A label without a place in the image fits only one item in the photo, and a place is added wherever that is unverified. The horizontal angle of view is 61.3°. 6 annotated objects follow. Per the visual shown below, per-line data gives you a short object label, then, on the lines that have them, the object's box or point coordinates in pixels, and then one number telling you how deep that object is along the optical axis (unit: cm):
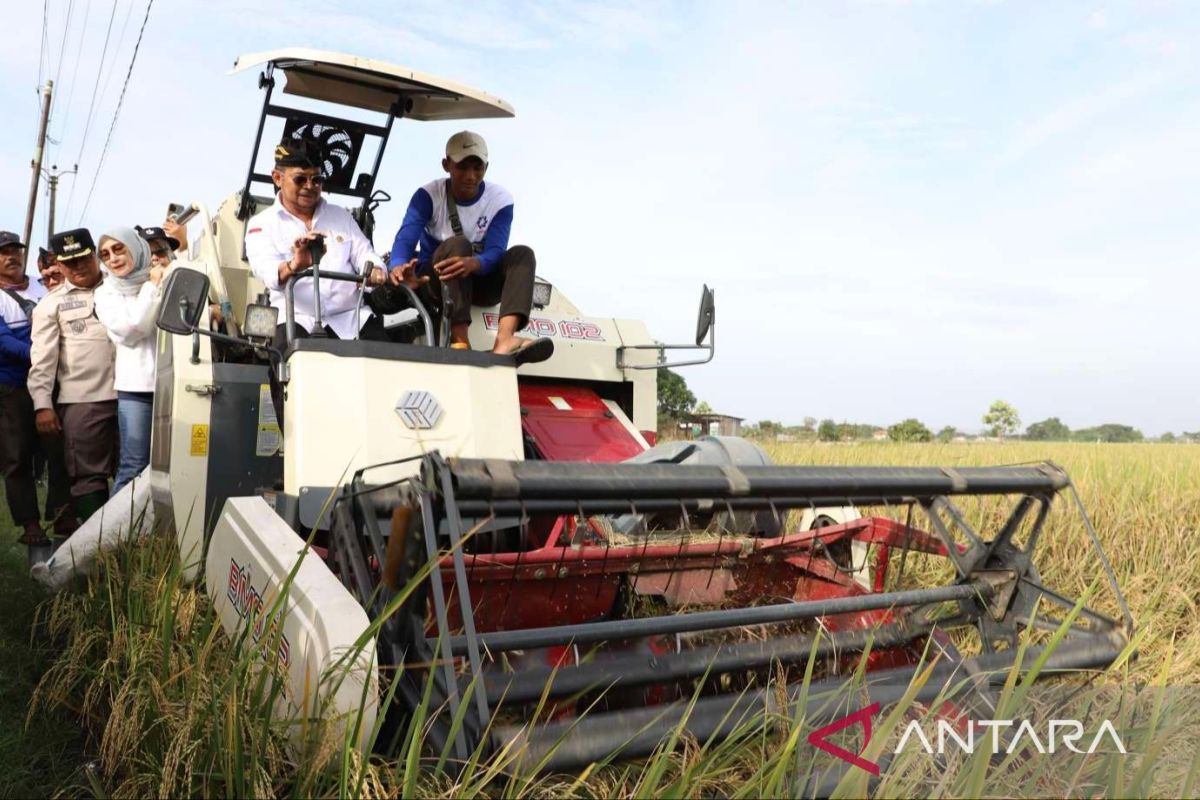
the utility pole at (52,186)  3112
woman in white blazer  507
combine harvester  233
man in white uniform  432
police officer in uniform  541
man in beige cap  466
